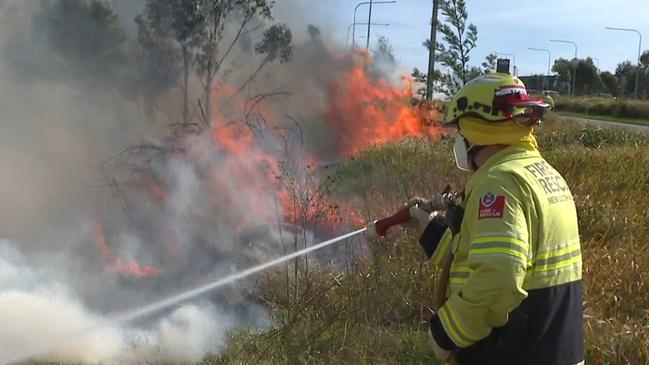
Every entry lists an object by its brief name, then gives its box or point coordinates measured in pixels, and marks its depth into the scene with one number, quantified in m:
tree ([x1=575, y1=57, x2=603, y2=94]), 65.62
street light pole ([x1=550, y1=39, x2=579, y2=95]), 61.91
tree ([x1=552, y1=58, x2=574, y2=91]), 64.19
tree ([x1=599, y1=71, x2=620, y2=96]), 66.56
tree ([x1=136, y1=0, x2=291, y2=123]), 10.94
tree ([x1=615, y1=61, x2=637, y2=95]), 64.12
